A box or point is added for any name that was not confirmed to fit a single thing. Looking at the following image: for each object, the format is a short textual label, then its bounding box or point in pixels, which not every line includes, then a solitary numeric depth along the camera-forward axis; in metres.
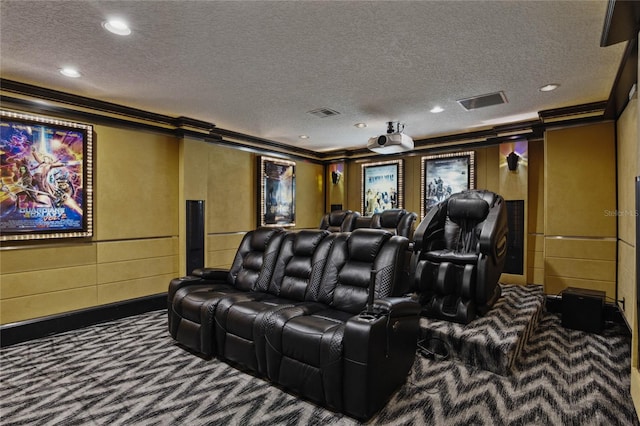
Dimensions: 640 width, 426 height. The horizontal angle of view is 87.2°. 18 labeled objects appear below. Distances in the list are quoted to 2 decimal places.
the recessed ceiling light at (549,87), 3.67
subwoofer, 3.74
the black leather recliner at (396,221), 5.61
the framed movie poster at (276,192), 6.58
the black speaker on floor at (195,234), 5.19
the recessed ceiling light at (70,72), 3.27
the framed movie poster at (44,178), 3.55
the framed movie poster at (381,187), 7.04
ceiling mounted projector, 5.11
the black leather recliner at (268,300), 2.75
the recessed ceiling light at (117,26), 2.42
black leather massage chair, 3.48
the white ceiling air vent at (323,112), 4.60
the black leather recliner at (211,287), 3.12
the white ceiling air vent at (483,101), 4.04
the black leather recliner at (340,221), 6.31
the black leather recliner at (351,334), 2.18
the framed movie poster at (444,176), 6.15
